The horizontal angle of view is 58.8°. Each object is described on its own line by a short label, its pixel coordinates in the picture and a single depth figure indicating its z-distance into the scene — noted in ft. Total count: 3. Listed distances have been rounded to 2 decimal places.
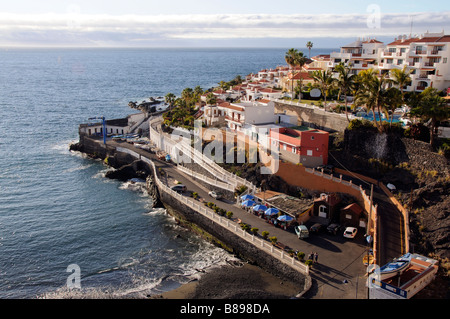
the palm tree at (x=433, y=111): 140.60
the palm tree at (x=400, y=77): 166.91
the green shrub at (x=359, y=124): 165.58
